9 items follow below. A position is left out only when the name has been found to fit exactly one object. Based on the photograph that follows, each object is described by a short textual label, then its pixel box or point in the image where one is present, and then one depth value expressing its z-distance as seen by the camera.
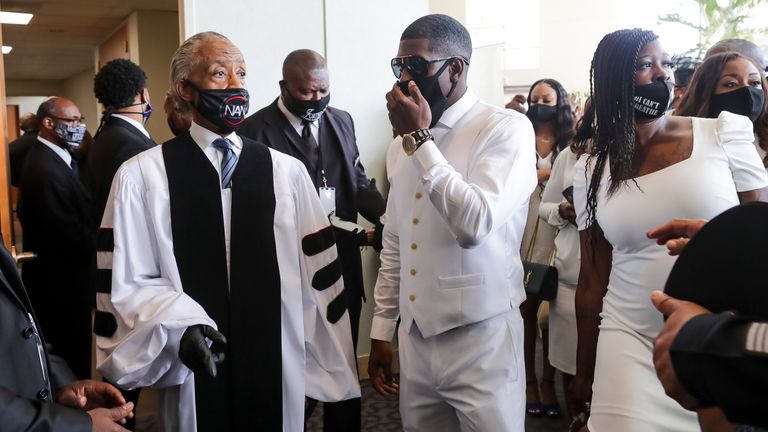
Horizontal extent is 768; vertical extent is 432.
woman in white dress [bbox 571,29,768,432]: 1.95
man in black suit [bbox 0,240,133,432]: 1.44
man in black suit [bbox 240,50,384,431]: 3.46
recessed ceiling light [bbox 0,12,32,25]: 8.74
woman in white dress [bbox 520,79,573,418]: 3.91
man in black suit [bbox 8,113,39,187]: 6.11
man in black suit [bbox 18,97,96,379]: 3.87
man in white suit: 2.02
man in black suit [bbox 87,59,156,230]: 3.53
